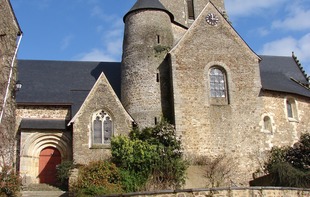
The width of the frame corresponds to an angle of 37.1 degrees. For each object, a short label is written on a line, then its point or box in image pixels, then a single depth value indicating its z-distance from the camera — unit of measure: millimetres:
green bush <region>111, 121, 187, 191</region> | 20828
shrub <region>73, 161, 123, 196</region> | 19562
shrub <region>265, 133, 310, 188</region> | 20266
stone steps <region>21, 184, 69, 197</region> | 20094
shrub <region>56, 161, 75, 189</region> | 21516
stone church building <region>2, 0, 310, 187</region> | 23266
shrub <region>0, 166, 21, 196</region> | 16622
